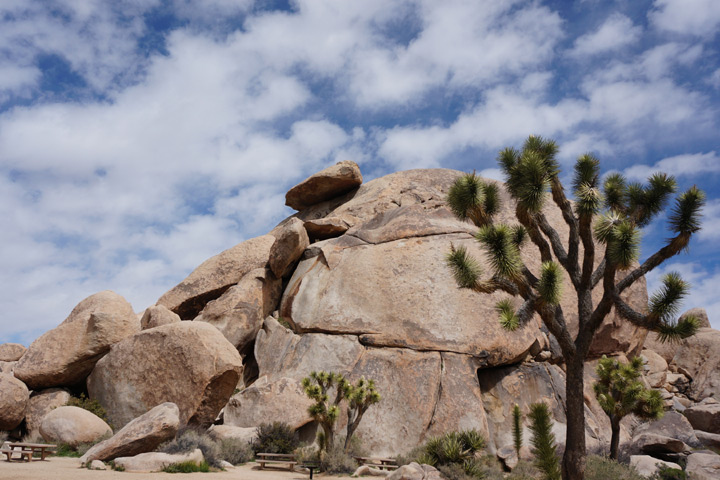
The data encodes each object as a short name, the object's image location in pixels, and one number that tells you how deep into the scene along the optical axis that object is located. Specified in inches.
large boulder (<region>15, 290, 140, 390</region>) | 705.0
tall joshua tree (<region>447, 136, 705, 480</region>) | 491.2
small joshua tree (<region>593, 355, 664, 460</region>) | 669.3
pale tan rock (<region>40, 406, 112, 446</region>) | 593.9
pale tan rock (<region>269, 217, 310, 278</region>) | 939.3
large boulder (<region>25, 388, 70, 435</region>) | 682.2
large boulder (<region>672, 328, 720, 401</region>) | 1167.6
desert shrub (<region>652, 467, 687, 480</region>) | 590.9
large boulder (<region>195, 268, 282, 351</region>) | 913.5
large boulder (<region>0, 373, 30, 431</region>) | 657.6
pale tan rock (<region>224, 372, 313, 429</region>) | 691.4
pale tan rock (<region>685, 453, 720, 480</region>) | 590.9
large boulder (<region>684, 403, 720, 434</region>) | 924.6
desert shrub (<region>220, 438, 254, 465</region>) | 593.2
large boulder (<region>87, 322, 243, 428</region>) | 624.4
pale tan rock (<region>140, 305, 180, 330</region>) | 813.2
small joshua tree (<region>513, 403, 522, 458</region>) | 668.1
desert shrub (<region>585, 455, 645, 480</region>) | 541.3
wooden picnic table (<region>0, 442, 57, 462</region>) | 518.6
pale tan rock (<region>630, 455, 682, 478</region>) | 621.5
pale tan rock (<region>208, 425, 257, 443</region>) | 648.4
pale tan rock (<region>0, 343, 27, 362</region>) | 947.3
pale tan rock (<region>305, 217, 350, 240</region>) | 1021.2
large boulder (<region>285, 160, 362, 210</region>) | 1202.0
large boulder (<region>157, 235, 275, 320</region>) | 1033.5
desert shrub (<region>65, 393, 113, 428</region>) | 666.2
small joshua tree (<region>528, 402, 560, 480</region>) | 460.4
